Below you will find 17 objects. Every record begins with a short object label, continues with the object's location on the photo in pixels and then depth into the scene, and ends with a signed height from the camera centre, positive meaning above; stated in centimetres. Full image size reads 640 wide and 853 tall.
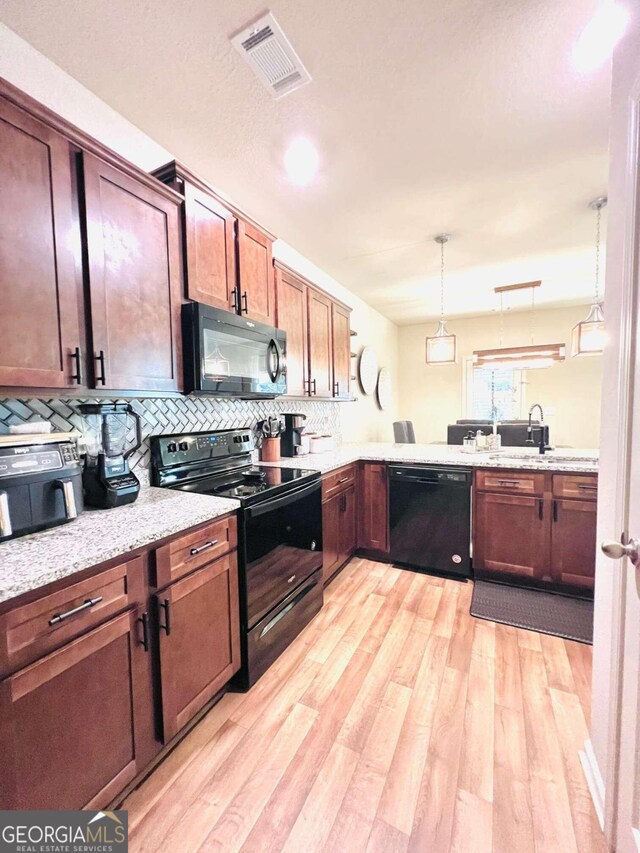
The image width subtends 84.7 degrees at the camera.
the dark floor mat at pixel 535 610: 211 -133
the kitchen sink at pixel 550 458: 255 -40
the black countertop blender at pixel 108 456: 145 -19
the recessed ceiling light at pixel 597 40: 127 +142
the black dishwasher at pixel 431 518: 269 -87
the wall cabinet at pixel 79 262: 113 +57
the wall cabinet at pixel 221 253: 175 +90
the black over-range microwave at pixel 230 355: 174 +32
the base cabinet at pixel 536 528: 237 -87
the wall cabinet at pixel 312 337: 263 +62
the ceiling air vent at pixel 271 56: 133 +144
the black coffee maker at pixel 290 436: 292 -22
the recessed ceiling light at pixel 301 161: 192 +145
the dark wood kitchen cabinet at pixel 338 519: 253 -85
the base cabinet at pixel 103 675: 88 -81
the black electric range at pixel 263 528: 166 -63
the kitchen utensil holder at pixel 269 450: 267 -30
